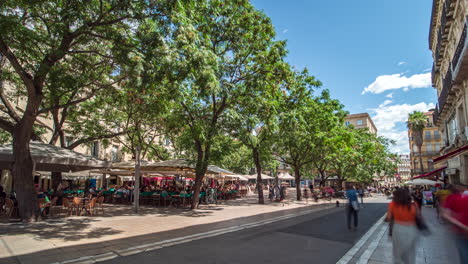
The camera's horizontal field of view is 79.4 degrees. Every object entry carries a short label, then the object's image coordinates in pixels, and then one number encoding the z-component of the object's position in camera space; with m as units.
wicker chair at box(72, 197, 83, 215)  11.31
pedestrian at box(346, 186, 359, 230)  10.47
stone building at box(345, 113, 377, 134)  85.06
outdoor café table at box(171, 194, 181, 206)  17.08
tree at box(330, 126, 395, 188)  22.33
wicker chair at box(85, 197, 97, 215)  11.88
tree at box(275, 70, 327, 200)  17.41
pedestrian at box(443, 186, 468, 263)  4.27
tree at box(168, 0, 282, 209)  13.77
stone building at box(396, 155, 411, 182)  150.25
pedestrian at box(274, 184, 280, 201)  24.76
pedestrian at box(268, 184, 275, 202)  25.22
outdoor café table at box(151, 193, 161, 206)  17.56
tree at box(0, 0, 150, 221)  8.18
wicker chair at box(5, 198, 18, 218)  10.43
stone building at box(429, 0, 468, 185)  16.27
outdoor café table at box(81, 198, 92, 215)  12.11
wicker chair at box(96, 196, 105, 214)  12.49
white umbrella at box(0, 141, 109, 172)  10.24
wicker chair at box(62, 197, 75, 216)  11.34
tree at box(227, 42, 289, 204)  14.29
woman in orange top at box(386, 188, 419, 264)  4.47
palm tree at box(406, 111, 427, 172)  50.69
